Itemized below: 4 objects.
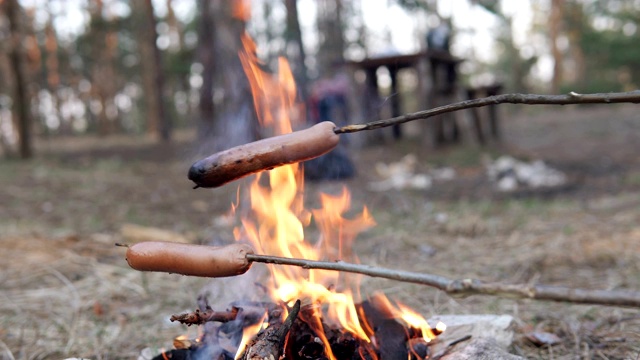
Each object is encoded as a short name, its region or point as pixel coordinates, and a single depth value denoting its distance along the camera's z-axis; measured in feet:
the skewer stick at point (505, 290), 3.46
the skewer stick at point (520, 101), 4.28
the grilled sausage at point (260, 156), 5.11
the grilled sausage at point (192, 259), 5.00
